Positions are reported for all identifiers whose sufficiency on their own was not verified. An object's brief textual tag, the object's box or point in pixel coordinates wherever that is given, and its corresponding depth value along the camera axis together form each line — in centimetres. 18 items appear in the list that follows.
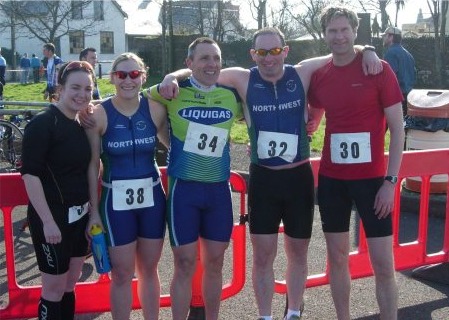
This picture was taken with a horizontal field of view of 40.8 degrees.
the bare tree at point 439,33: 2309
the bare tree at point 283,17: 3806
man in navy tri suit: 387
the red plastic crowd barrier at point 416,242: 495
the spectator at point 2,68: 1780
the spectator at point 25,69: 3500
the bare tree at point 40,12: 3812
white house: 5684
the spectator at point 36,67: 3553
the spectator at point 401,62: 1011
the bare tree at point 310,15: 3342
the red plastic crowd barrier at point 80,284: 400
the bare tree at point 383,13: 3084
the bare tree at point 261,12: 3027
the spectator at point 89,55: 898
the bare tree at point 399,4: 2966
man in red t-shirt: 373
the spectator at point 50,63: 1257
